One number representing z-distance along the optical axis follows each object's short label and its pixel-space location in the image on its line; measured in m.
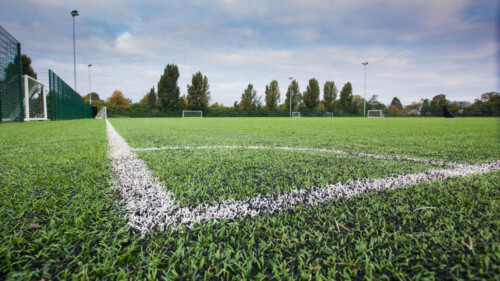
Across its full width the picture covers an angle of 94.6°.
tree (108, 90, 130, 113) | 59.19
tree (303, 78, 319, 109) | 47.66
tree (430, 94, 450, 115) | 36.41
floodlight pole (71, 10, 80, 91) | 19.48
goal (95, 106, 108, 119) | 27.06
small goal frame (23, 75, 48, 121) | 12.88
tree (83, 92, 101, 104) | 72.36
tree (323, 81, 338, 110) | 48.92
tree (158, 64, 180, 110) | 39.09
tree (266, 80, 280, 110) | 47.09
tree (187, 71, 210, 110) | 42.00
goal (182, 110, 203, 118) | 36.84
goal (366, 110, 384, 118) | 38.50
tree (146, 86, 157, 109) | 48.59
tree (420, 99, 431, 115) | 37.71
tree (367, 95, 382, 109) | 74.44
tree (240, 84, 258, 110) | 46.16
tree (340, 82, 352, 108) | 47.47
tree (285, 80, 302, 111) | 48.97
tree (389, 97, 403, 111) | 74.84
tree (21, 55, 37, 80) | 24.46
